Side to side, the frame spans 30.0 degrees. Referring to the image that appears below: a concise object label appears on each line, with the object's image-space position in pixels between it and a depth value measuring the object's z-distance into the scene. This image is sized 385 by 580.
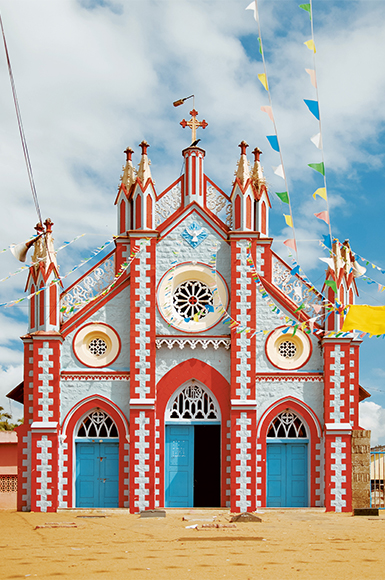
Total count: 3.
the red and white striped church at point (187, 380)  23.67
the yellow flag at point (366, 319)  16.73
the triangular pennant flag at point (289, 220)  15.89
